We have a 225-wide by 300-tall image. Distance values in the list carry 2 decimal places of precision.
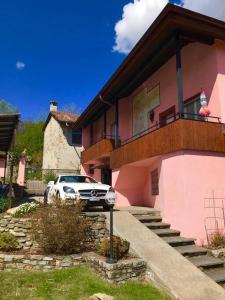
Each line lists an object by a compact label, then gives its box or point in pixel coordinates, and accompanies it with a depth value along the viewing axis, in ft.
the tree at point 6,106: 121.95
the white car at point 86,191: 27.06
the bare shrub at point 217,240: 22.58
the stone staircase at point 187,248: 18.72
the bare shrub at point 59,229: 19.96
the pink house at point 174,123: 23.94
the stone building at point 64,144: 71.22
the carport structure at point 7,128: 29.21
